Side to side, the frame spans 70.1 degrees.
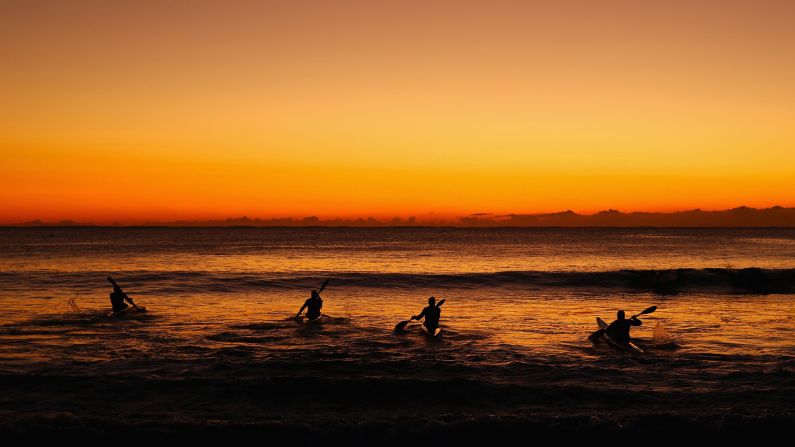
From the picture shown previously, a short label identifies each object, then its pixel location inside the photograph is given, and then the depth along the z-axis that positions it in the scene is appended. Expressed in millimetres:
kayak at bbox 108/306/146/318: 25938
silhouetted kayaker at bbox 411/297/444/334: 21625
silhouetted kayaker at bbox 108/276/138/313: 25844
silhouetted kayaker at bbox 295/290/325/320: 24734
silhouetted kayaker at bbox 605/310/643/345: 19031
